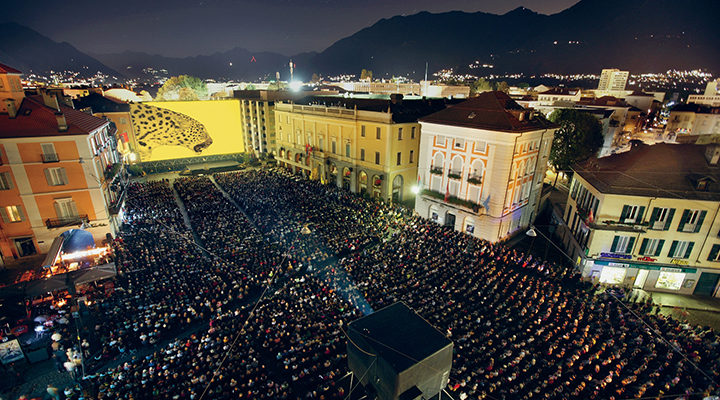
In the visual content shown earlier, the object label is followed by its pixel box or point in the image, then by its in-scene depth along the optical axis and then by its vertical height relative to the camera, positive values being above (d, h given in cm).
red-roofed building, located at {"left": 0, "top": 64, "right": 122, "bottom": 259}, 2802 -875
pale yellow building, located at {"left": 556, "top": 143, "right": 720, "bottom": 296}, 2550 -1077
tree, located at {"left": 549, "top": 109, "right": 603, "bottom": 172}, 4722 -816
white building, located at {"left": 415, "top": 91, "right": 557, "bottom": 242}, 3172 -862
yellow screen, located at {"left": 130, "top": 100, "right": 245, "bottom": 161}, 6003 -1040
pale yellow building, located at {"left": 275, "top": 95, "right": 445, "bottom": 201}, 4306 -923
